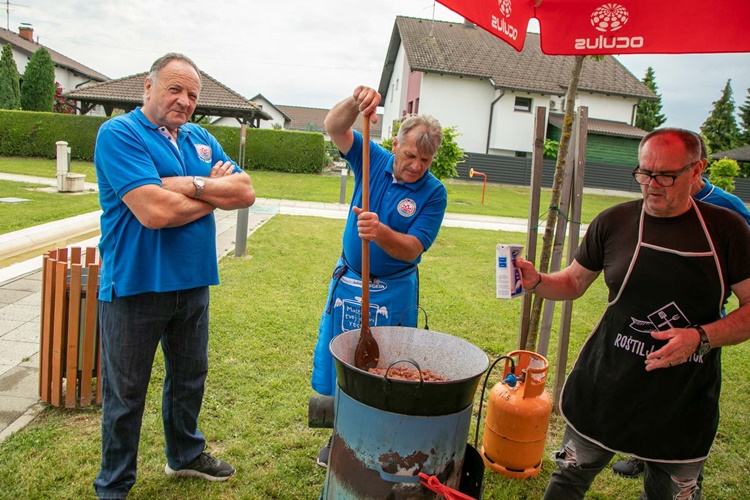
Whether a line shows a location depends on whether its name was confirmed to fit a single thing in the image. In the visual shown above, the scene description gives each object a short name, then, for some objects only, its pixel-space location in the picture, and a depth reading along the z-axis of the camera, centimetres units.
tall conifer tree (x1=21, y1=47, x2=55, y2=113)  2970
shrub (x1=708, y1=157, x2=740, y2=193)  1945
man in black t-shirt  207
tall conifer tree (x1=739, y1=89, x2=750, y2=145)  4324
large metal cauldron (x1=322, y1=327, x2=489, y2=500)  195
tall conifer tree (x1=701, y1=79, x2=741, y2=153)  4269
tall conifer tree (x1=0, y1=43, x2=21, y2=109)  2950
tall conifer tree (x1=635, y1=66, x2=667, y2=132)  4547
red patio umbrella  288
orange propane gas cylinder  311
